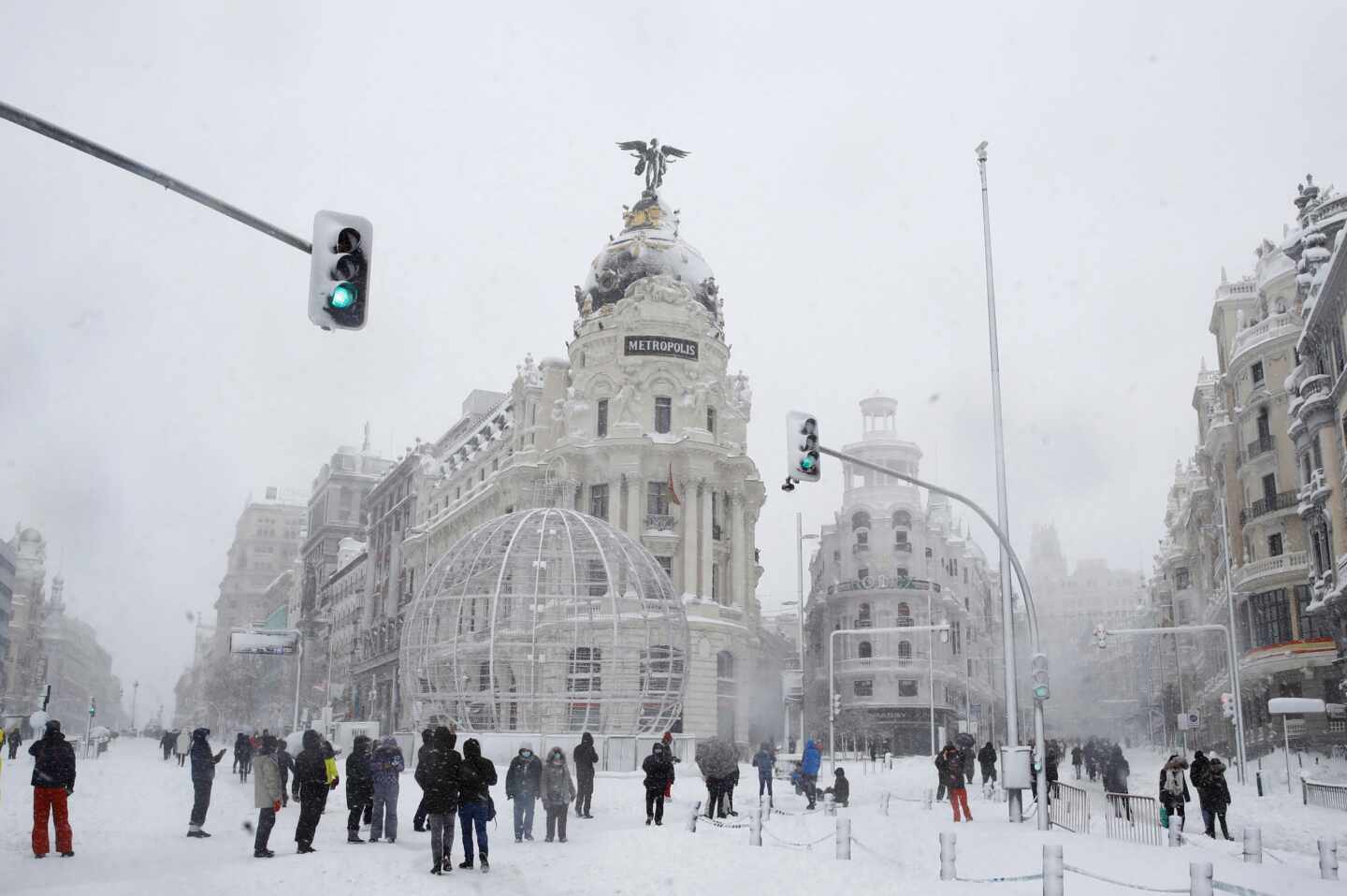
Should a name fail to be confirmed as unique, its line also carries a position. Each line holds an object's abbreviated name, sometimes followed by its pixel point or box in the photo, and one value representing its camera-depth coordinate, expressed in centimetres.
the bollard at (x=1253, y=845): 1677
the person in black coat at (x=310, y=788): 1562
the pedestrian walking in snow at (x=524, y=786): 1859
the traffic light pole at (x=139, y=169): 952
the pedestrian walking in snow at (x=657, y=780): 2123
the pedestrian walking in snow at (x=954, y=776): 2288
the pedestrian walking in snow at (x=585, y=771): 2228
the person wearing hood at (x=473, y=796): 1480
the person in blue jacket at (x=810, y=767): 2834
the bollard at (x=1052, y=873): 1238
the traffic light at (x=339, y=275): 1074
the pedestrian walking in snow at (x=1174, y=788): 2194
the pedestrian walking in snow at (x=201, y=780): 1842
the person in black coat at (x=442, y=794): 1450
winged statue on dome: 6225
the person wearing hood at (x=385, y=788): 1742
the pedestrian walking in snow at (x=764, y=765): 2884
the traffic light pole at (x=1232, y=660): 4009
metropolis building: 5519
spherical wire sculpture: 3403
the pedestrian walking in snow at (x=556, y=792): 1878
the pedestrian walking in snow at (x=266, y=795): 1521
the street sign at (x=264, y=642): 7054
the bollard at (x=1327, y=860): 1545
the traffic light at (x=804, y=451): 1947
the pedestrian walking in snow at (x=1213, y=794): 2117
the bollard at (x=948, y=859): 1497
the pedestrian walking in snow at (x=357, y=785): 1709
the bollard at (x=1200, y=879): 1150
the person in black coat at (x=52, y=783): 1472
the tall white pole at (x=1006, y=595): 2216
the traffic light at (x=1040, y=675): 2161
